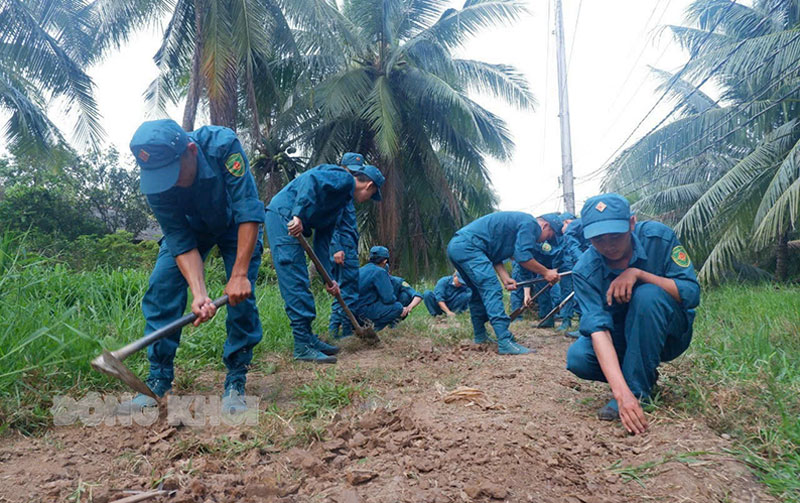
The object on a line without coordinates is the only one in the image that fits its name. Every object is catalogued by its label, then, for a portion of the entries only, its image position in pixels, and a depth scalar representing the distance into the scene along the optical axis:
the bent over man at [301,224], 4.04
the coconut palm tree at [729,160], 8.45
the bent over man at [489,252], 4.66
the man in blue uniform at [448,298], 8.30
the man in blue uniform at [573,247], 5.78
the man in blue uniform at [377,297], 5.89
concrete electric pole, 11.59
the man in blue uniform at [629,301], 2.46
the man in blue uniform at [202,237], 2.66
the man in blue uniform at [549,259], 5.93
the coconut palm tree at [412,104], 12.15
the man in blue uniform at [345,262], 5.36
